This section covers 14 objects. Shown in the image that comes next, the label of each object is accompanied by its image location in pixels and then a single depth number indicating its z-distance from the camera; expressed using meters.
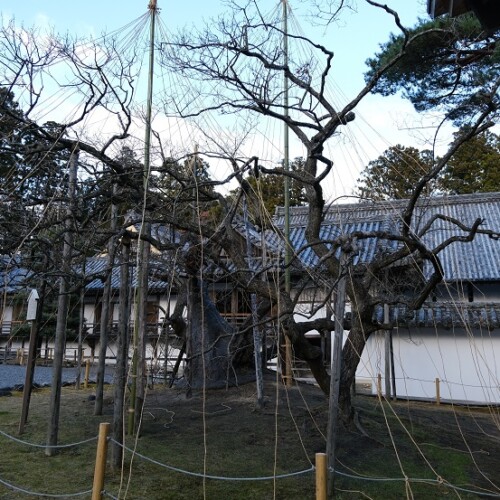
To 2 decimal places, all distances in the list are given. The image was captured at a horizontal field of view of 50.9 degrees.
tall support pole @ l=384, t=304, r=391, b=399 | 10.84
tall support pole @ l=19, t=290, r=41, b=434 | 6.52
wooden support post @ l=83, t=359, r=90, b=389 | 11.95
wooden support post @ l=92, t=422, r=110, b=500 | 3.70
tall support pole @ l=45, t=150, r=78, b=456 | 5.66
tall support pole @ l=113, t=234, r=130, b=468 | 5.07
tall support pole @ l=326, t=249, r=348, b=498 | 4.18
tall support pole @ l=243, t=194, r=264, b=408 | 7.36
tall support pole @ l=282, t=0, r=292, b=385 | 5.58
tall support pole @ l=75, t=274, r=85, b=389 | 10.27
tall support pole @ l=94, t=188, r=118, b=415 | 6.71
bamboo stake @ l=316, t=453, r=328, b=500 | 2.99
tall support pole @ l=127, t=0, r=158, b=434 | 5.90
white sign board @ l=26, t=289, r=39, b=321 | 6.63
